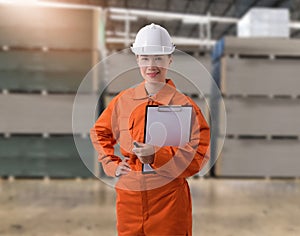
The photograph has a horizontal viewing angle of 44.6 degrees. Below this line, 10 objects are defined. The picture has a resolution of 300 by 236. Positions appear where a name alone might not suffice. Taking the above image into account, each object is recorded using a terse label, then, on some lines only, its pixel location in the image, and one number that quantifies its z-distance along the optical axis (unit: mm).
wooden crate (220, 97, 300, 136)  6016
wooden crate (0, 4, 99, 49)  5707
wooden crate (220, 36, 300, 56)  6027
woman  1365
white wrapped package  6531
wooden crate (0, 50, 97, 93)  5734
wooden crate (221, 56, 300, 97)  6000
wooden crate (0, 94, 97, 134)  5727
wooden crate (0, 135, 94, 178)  5727
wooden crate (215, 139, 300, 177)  5973
